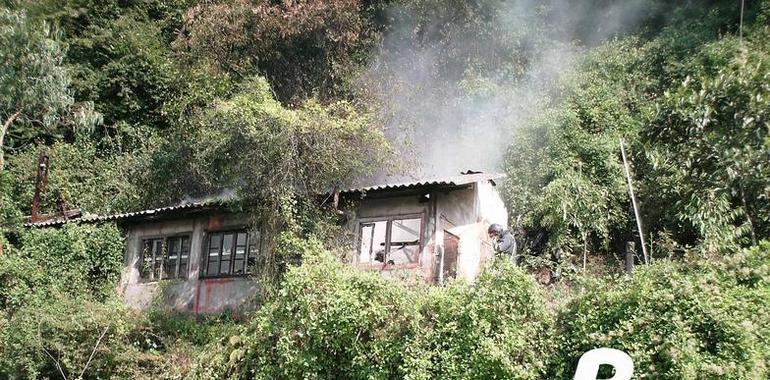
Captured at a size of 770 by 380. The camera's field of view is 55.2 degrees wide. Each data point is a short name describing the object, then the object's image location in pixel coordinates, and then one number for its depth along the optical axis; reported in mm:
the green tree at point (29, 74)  16641
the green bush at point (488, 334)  10148
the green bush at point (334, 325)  11133
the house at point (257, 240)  14609
